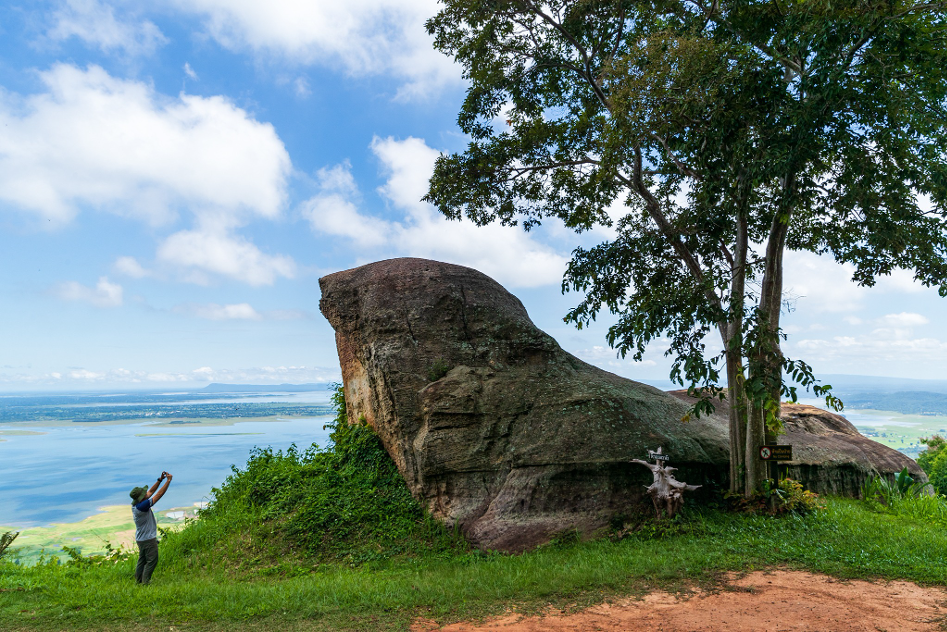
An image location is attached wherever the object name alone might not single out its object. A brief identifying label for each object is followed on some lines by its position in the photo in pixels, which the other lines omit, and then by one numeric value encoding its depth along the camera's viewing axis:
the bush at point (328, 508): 10.07
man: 8.77
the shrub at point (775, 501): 10.52
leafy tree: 8.76
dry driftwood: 9.70
